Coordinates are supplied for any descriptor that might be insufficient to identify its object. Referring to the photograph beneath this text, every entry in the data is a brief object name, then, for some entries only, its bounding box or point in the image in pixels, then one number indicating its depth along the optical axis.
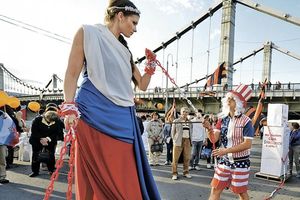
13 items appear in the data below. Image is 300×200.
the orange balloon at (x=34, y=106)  8.88
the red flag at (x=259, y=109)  5.55
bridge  25.30
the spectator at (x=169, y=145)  8.30
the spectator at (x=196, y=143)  7.66
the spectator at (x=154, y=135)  8.00
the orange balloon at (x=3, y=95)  5.76
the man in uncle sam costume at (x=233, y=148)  3.02
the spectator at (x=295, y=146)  7.38
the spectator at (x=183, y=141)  6.54
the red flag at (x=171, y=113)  7.22
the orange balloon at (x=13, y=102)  6.25
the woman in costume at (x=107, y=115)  1.36
